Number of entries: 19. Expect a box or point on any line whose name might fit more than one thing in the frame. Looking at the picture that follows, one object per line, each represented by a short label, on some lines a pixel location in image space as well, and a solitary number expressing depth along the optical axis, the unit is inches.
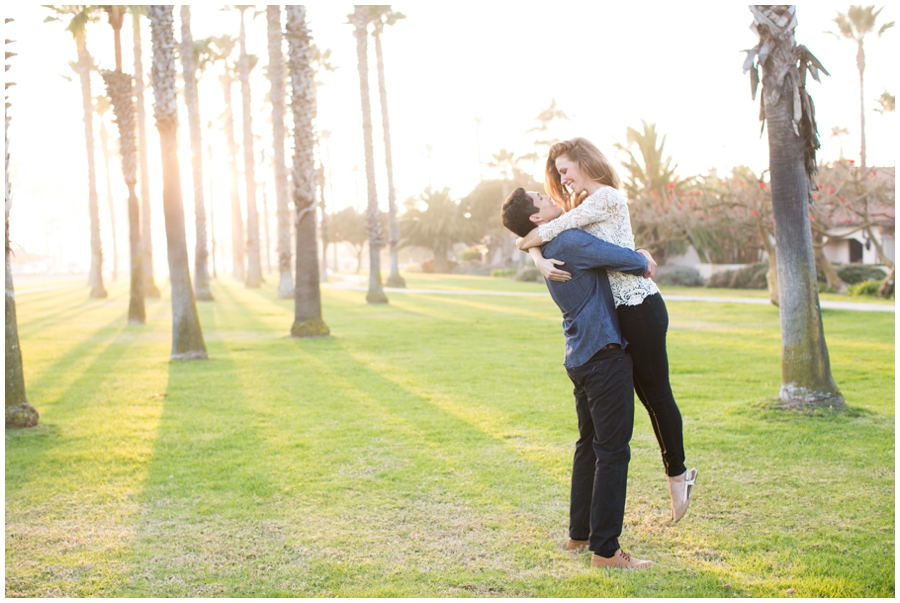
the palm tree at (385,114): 1194.6
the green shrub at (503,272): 1904.5
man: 147.9
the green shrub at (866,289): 891.4
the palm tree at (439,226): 2329.0
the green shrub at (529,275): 1603.3
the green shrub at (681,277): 1280.8
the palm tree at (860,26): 1536.7
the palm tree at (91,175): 1290.6
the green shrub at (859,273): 1014.4
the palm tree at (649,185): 1046.4
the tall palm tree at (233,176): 1842.6
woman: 148.0
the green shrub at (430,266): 2379.4
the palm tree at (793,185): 279.6
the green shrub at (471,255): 2573.8
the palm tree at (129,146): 733.3
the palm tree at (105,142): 1626.5
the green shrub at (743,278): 1141.7
